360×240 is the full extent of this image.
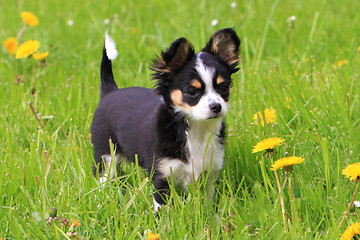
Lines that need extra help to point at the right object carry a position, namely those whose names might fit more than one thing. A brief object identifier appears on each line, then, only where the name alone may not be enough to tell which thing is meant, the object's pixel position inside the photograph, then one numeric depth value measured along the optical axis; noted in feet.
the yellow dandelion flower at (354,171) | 14.88
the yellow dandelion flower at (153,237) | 14.56
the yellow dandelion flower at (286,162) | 14.78
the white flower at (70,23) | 40.57
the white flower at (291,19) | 34.69
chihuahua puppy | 18.42
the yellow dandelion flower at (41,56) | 26.95
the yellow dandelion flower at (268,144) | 15.80
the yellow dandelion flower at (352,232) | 14.29
